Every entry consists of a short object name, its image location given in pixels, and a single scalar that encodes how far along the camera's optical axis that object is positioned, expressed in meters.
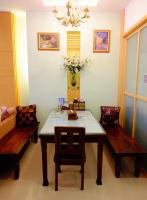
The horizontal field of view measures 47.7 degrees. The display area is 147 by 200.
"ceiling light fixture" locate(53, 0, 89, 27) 2.35
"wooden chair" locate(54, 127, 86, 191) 2.04
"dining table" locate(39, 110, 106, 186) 2.22
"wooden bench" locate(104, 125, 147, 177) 2.45
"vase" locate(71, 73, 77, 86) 3.92
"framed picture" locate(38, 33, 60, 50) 3.80
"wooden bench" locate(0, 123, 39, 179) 2.41
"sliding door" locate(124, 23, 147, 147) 2.76
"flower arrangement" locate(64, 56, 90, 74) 3.81
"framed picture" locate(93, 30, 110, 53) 3.81
